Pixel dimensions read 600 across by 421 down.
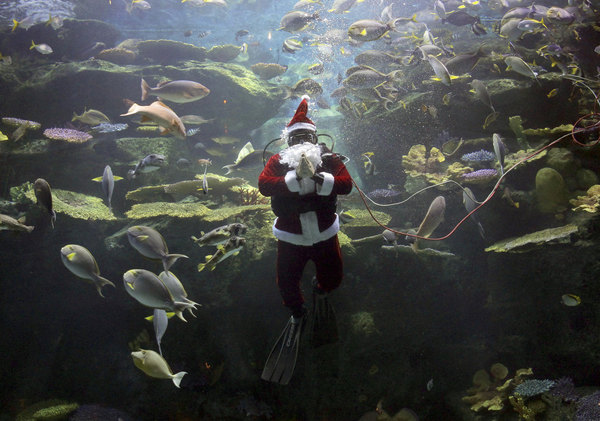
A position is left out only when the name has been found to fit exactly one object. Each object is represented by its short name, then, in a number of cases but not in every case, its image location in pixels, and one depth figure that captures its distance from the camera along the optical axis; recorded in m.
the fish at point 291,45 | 8.38
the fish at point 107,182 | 3.72
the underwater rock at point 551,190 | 4.04
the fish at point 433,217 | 3.74
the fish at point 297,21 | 7.87
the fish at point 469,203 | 4.10
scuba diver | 2.58
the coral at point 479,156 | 5.10
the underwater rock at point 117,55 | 9.66
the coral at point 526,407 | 3.28
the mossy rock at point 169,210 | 4.41
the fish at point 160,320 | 3.37
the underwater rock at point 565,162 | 4.12
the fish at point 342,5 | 11.14
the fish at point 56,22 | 9.01
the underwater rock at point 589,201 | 3.48
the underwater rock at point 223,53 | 11.91
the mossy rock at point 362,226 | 4.83
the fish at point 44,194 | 3.34
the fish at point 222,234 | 3.16
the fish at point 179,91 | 4.83
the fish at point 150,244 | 3.07
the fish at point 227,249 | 3.11
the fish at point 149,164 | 4.24
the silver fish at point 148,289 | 2.90
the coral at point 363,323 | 3.95
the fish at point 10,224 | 3.79
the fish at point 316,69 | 9.01
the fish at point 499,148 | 3.71
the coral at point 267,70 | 11.09
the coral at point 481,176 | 4.60
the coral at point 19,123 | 5.65
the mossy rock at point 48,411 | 3.80
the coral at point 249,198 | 5.55
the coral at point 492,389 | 3.61
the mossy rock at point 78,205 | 4.64
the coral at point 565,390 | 3.33
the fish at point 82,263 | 3.17
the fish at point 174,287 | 3.30
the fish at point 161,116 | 3.57
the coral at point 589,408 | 3.02
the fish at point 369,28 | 5.83
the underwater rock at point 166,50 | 10.44
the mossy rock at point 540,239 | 3.53
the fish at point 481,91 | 4.77
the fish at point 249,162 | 4.98
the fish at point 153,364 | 3.05
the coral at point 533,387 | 3.44
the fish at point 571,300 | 3.54
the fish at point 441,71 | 4.67
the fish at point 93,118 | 6.53
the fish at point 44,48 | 7.52
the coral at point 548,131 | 4.08
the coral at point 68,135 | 5.76
